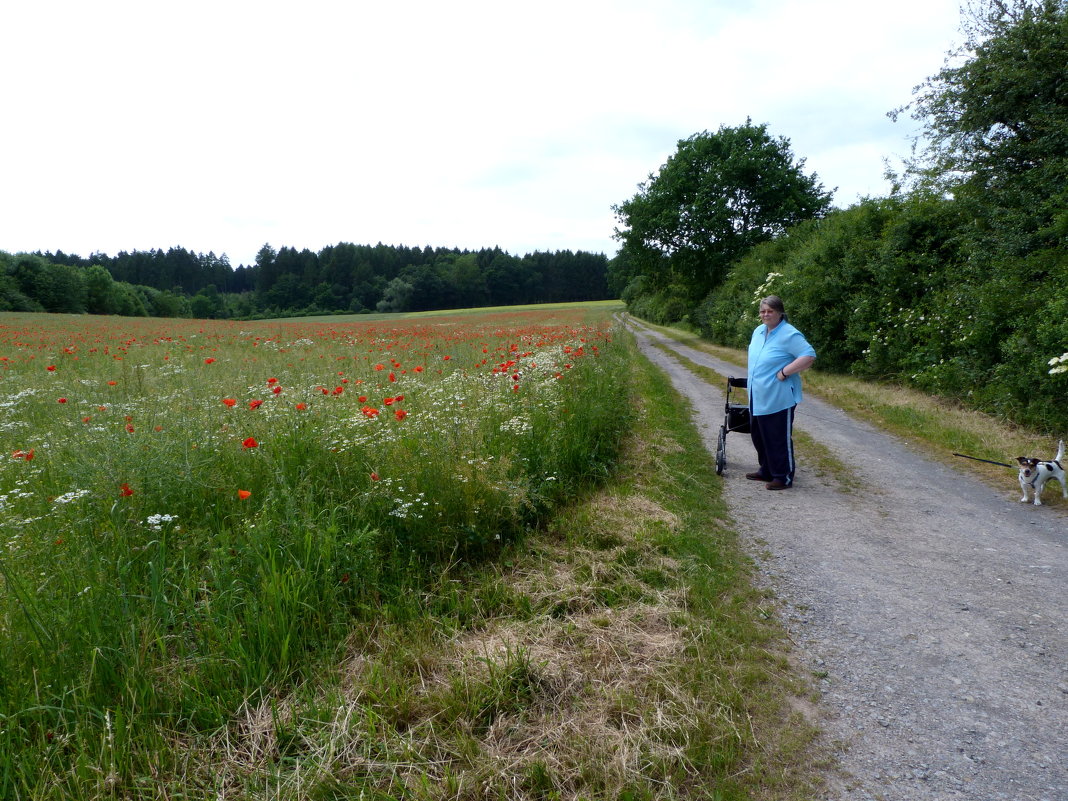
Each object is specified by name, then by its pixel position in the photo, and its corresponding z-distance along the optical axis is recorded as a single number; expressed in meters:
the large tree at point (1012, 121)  8.47
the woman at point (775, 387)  5.79
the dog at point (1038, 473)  5.22
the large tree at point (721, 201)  27.45
